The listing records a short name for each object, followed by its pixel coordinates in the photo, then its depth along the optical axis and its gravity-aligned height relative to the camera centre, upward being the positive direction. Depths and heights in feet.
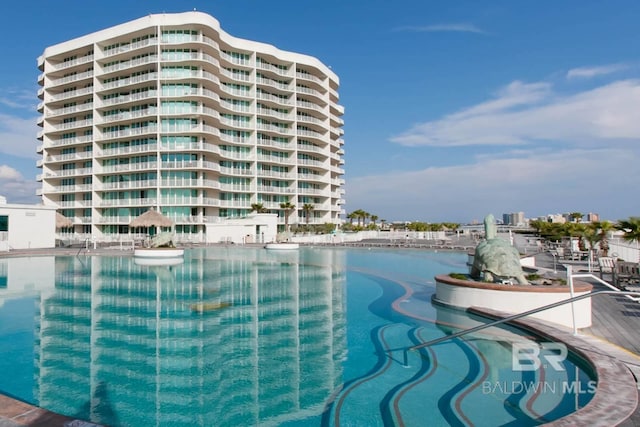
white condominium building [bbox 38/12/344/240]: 154.10 +42.57
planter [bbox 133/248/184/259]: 85.35 -5.50
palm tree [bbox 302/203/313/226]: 177.76 +7.15
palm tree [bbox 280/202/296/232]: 156.28 +7.59
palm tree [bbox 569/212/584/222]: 226.42 +2.83
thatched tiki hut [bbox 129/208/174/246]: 113.39 +1.92
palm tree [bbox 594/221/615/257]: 74.19 -2.57
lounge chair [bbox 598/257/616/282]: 46.29 -5.29
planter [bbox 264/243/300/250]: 113.29 -5.86
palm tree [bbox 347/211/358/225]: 228.43 +5.34
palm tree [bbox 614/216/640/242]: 51.57 -1.07
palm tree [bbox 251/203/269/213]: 154.71 +7.33
